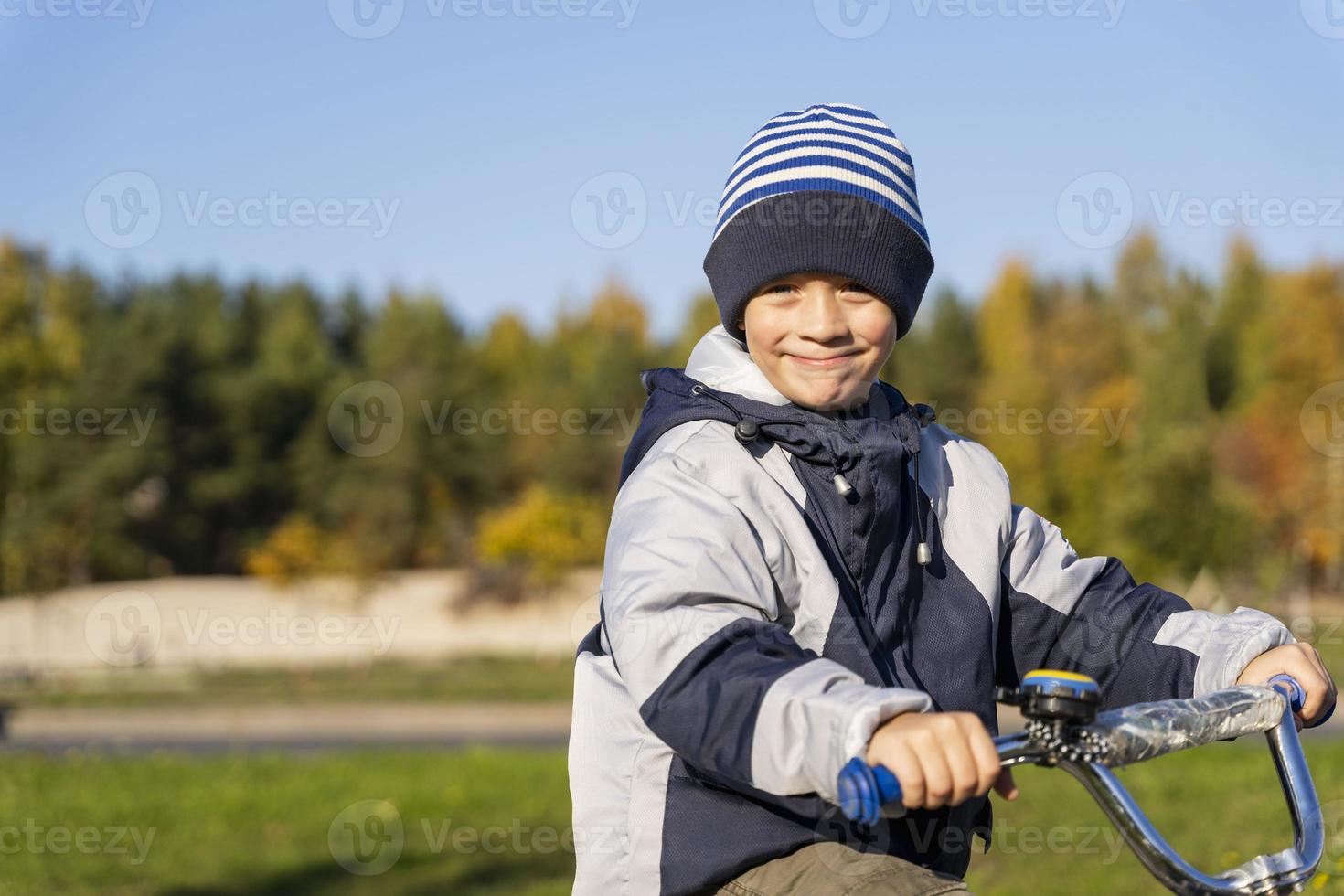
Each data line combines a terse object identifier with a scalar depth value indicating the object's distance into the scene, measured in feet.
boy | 7.81
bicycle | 7.47
